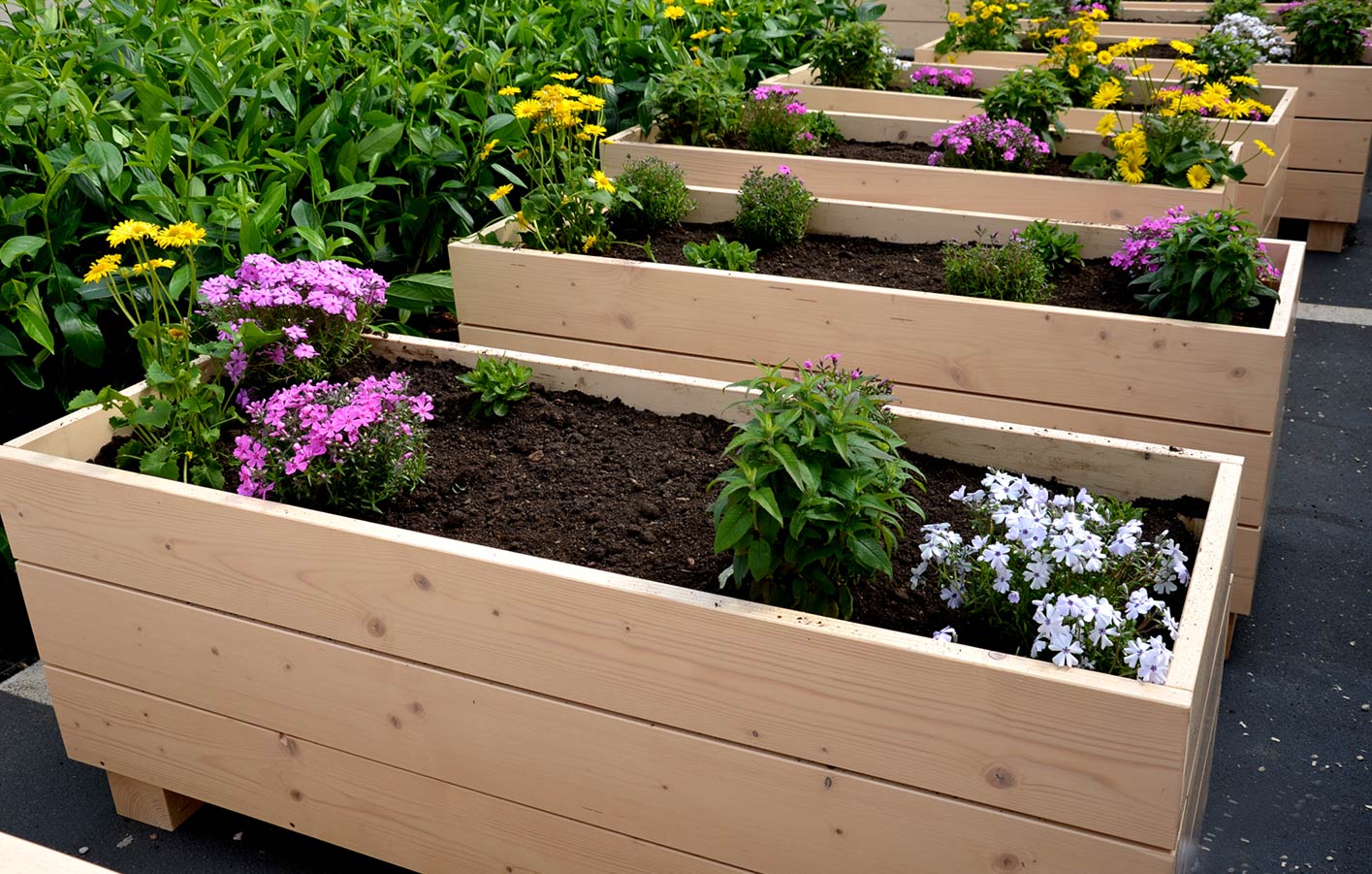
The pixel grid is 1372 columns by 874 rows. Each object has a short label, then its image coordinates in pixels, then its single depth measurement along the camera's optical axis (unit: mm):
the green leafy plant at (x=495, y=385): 2387
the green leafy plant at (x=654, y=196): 3289
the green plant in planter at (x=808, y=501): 1668
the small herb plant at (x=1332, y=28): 5348
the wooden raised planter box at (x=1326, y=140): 5168
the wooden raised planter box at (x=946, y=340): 2584
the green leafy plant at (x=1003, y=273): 2807
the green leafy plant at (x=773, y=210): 3227
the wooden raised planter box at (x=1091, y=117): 4102
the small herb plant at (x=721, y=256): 3023
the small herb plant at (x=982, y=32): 5480
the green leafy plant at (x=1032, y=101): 3795
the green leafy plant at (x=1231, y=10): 5941
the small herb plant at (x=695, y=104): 3803
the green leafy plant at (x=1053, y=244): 3029
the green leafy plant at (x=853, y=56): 4719
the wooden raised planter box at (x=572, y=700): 1535
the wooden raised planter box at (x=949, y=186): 3336
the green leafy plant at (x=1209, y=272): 2607
